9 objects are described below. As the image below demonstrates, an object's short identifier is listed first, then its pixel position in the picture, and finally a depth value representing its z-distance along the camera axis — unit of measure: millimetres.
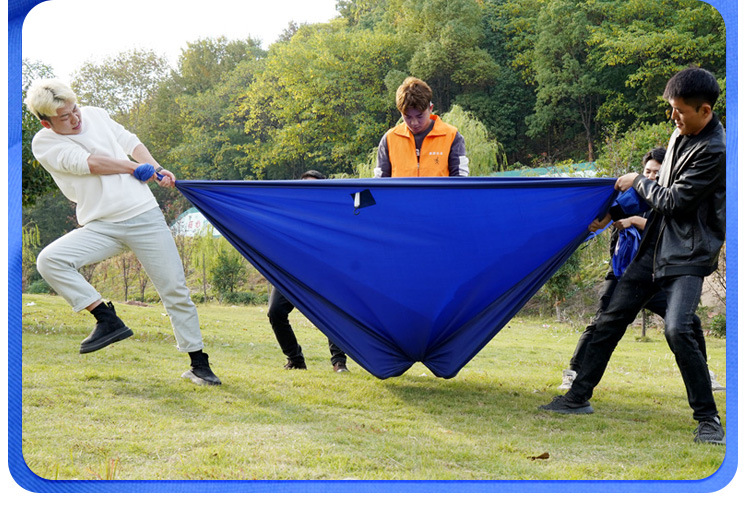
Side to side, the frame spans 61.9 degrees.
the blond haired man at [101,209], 2926
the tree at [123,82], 17688
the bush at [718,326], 6653
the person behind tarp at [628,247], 3342
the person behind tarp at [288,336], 3926
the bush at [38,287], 11898
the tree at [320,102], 13086
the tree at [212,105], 16219
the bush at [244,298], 11156
